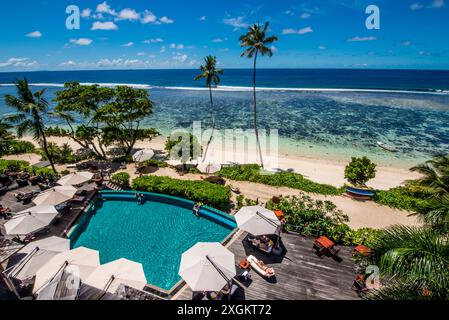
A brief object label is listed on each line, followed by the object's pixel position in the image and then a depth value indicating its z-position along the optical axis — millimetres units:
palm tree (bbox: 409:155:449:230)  6649
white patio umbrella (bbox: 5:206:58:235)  13438
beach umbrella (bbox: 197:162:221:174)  23031
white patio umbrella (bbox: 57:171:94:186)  18828
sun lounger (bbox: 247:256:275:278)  11070
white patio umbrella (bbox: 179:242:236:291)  9664
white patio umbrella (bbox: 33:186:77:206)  16109
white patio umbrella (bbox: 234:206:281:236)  12609
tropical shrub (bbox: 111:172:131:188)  21172
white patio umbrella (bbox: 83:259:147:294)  9648
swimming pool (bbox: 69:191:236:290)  13200
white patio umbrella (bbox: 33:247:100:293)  10055
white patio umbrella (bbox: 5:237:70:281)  10641
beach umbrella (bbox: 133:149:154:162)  25000
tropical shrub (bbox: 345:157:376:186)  21125
